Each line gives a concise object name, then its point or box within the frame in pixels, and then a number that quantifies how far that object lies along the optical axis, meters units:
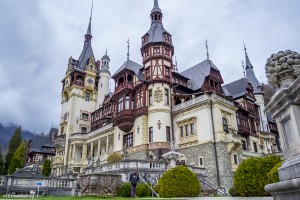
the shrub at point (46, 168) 46.18
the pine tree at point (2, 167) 56.83
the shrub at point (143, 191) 15.49
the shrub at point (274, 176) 5.20
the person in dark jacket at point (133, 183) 13.90
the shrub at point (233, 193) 13.10
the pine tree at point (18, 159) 54.19
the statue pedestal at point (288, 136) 4.23
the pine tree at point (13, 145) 61.90
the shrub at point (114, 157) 31.06
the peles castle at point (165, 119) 28.78
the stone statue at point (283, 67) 5.01
